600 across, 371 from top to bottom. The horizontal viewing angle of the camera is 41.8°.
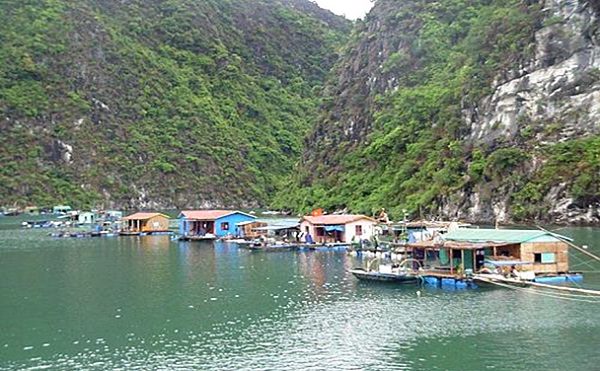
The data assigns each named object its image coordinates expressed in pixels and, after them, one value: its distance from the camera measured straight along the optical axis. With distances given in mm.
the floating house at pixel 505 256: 48262
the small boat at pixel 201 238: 93000
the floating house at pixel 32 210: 165862
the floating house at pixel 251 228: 88938
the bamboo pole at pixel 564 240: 49219
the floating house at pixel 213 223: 94875
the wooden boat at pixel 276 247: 78688
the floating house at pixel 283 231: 84312
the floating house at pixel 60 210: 163500
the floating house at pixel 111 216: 130837
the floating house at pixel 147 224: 107438
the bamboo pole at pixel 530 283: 43116
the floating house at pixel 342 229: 79750
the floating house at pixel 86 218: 134988
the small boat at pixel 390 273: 49625
